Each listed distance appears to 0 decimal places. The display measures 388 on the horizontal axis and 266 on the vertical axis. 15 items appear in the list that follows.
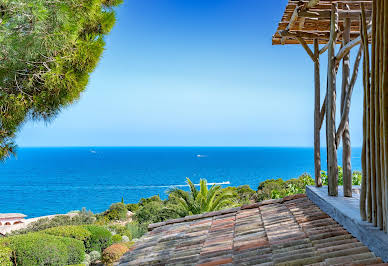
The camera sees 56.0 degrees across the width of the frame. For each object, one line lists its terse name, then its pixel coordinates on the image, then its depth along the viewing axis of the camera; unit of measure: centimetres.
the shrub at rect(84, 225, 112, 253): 1174
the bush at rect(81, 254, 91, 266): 1102
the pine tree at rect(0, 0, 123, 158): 390
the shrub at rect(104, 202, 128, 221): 1956
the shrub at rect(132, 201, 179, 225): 1584
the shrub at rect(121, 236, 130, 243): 1230
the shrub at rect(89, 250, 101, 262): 1123
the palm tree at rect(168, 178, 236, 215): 994
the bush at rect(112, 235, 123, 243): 1213
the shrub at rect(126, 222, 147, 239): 1380
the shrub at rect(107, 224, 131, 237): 1364
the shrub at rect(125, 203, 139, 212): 2141
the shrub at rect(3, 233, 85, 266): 978
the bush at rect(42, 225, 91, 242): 1144
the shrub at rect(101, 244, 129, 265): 948
